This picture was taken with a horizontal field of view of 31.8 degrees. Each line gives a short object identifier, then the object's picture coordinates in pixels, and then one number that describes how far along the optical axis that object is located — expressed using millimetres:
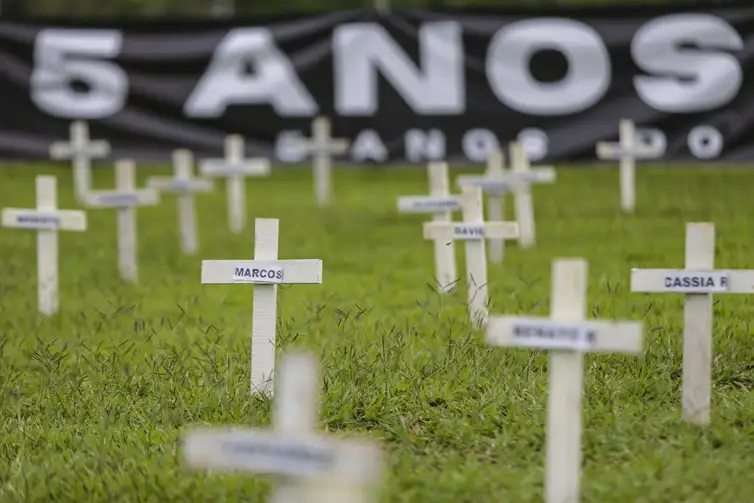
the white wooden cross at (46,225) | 9078
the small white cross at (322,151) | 16047
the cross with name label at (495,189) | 10578
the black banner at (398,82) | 17078
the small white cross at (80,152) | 16500
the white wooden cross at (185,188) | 12258
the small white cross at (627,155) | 13859
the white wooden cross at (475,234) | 7633
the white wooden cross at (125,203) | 10617
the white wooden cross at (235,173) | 14172
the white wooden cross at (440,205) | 8680
